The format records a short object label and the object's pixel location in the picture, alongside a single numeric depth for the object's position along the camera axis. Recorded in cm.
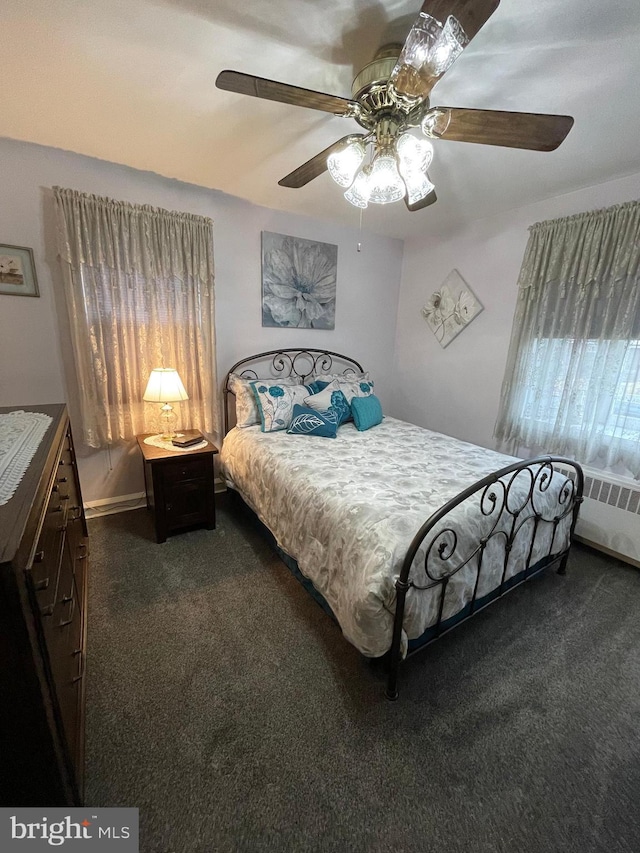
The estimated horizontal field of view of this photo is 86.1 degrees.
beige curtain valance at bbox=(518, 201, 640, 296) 219
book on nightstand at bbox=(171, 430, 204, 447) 247
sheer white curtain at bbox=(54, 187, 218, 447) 231
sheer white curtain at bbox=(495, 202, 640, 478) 224
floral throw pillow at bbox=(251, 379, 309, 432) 272
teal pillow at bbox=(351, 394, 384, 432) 288
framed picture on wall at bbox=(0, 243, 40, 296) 219
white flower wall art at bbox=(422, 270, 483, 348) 320
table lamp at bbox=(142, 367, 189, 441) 239
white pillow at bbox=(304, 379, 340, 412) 285
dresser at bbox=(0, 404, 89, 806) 76
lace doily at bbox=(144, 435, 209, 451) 246
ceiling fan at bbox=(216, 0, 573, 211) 96
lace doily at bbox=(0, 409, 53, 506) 99
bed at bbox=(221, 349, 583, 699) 134
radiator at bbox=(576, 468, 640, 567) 231
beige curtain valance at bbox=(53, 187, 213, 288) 225
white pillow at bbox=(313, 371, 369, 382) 320
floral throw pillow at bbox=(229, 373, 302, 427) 283
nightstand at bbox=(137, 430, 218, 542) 231
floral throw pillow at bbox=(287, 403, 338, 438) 263
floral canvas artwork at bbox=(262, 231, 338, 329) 309
